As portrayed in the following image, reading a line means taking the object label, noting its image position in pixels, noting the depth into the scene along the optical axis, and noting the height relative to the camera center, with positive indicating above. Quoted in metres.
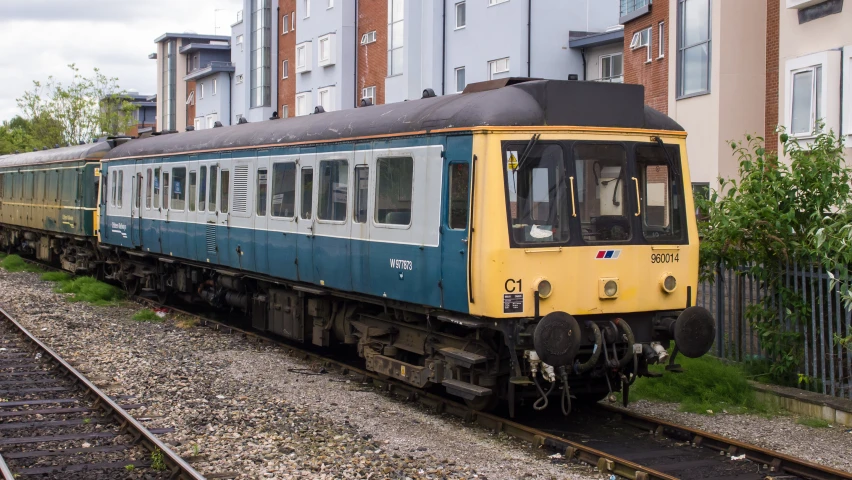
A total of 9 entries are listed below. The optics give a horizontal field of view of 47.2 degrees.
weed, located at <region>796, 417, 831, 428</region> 8.99 -1.67
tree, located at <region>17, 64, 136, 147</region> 49.50 +6.05
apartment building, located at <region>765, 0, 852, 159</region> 15.59 +2.92
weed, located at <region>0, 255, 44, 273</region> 26.41 -0.87
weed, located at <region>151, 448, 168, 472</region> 7.71 -1.80
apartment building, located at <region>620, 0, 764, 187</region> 18.41 +3.27
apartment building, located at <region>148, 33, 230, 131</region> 63.50 +10.76
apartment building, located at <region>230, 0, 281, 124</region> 45.97 +8.53
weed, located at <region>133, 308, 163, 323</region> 16.67 -1.40
